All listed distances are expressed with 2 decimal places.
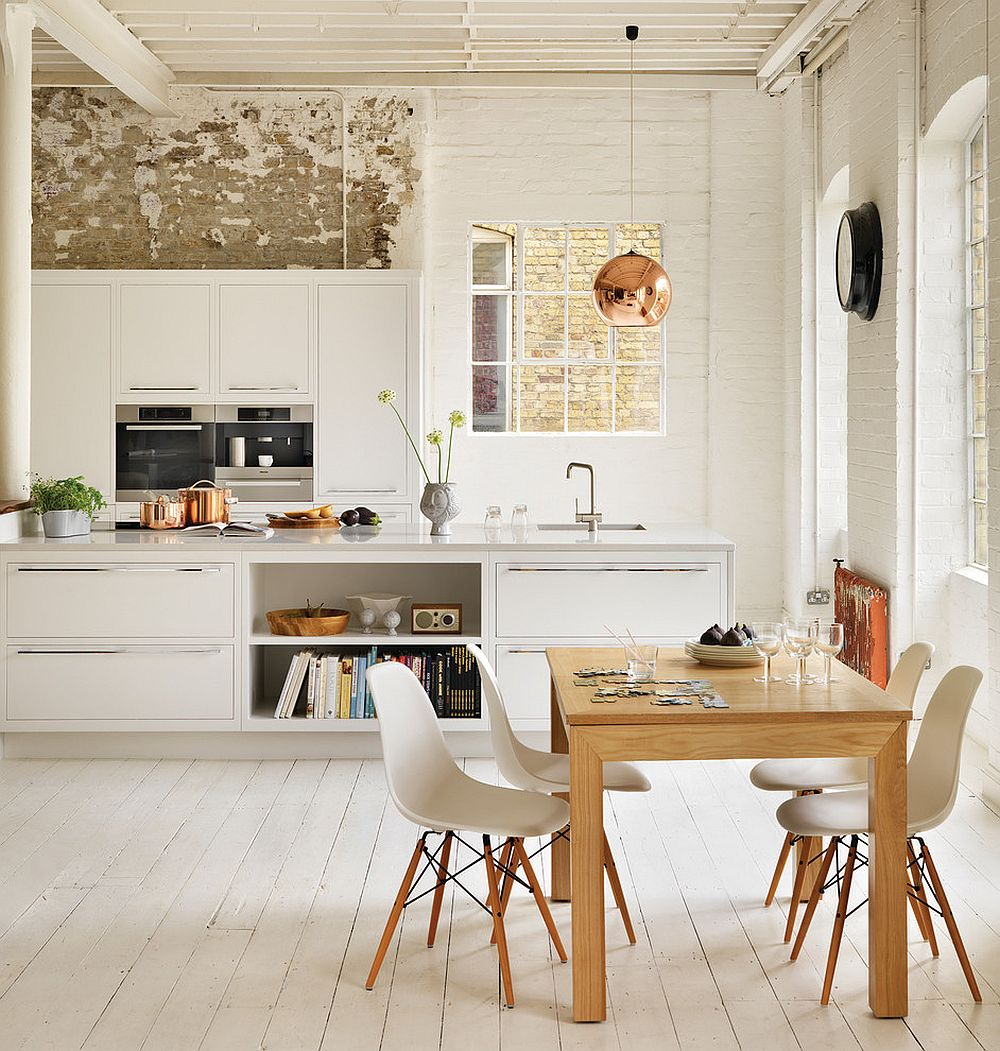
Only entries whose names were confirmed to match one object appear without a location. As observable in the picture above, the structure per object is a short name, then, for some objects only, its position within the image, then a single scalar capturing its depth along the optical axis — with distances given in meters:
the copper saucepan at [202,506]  5.86
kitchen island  5.36
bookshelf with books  5.36
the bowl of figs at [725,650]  3.56
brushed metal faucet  5.84
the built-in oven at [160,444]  7.92
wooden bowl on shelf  5.38
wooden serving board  6.02
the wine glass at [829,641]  3.34
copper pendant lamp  5.84
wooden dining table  2.96
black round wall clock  6.20
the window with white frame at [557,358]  8.72
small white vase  5.71
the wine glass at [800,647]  3.33
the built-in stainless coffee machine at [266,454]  7.93
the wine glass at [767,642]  3.36
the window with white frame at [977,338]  5.80
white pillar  5.93
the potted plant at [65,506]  5.50
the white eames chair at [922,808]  3.15
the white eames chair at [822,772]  3.55
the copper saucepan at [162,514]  5.81
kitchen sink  6.15
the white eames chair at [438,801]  3.17
